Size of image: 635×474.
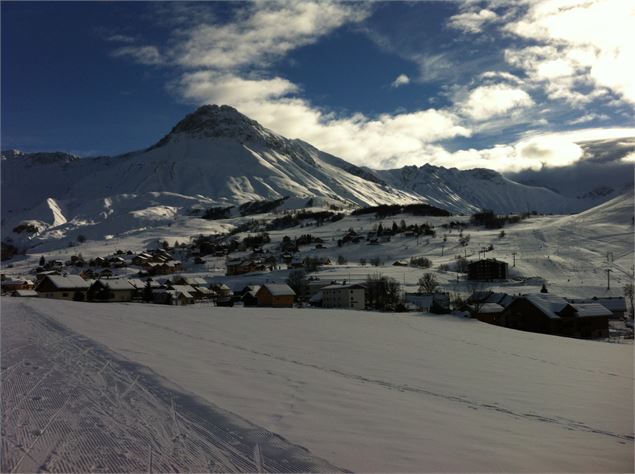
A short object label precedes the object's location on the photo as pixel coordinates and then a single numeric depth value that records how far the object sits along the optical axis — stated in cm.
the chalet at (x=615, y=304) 5434
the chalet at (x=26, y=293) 6198
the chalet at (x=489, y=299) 5212
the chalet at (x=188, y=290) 6919
